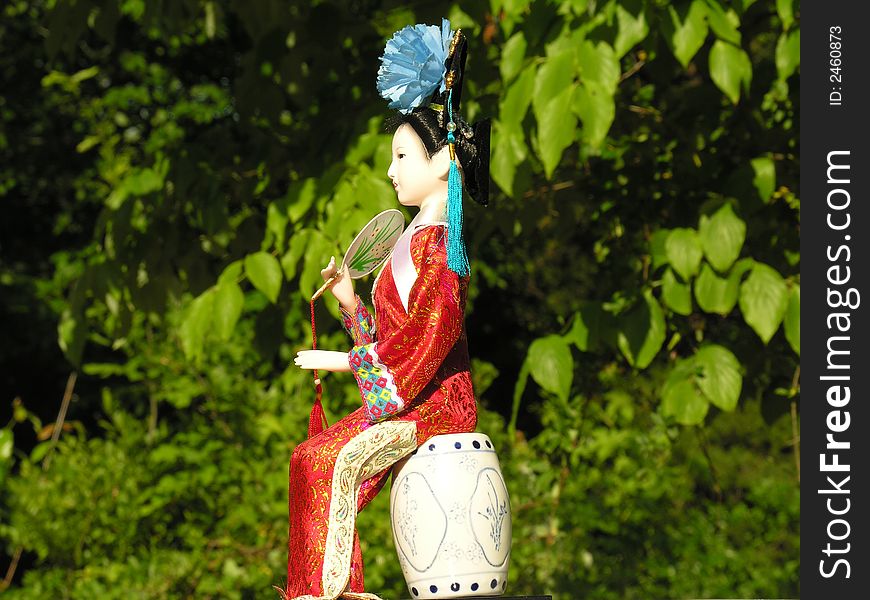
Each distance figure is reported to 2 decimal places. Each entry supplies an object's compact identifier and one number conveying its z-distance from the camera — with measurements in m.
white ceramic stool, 3.32
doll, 3.33
